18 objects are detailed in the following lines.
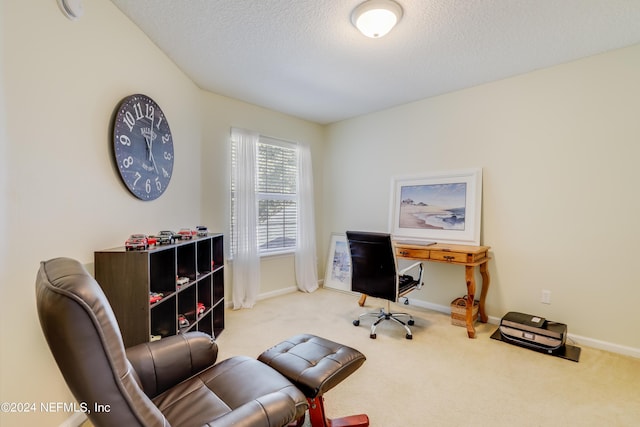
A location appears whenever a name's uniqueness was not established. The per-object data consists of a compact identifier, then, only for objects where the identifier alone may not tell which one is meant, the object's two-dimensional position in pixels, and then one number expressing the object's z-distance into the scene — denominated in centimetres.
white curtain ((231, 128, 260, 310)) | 345
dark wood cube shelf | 165
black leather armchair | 69
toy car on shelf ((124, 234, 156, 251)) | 171
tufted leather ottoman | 133
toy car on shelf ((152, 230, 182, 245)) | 200
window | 376
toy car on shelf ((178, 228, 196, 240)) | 234
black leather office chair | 264
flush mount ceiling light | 182
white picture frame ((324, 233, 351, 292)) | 418
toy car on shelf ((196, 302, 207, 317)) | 240
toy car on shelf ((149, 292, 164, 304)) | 175
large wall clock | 190
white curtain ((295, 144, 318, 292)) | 412
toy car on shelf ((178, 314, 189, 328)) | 218
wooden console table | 268
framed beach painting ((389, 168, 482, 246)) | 310
